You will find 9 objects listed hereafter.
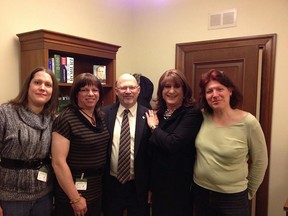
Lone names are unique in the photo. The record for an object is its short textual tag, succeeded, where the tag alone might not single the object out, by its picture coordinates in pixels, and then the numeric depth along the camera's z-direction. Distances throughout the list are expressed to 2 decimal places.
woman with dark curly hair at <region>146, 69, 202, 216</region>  1.70
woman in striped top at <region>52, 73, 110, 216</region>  1.60
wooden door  2.65
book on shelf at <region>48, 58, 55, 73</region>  2.28
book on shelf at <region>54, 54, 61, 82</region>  2.31
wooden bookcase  2.16
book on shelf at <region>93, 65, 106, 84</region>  2.75
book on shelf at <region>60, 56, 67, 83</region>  2.38
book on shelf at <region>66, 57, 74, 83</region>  2.42
